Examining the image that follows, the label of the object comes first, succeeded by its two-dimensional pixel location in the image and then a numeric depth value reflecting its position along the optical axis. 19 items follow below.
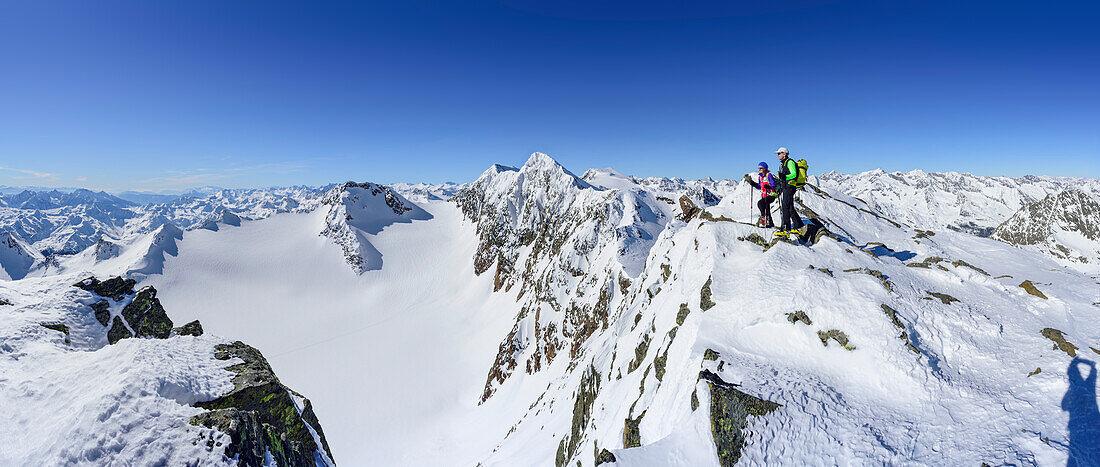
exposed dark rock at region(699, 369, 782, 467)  10.46
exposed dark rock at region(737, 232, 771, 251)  20.98
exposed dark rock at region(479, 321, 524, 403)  60.47
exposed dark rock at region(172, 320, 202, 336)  17.47
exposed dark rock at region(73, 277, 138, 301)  17.17
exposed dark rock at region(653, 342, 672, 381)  16.81
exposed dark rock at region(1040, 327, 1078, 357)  10.84
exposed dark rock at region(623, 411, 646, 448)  14.45
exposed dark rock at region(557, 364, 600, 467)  23.94
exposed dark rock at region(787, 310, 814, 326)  14.84
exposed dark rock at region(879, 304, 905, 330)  13.34
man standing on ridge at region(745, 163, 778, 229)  19.14
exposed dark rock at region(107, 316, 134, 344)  15.82
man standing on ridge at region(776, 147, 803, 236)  18.11
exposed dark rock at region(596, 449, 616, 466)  10.17
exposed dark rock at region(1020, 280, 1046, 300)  14.61
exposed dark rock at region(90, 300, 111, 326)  16.17
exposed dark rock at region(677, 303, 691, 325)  19.29
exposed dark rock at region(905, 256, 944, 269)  18.36
